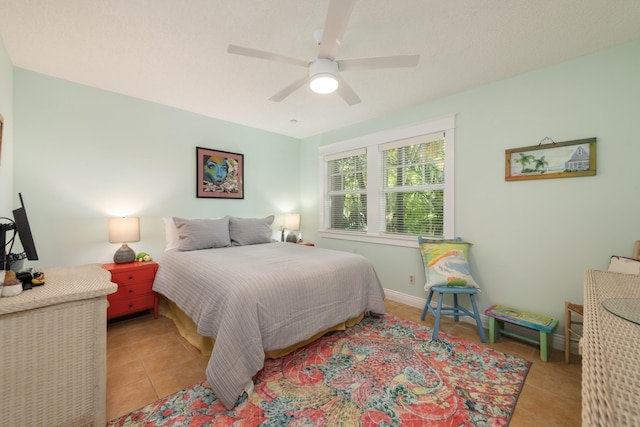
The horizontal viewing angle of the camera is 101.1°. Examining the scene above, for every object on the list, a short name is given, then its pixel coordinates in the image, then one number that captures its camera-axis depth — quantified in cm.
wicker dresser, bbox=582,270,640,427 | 40
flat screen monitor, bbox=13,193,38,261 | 141
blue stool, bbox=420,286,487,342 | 242
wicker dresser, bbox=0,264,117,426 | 124
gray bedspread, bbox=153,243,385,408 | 168
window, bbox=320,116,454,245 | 311
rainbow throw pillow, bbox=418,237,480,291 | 254
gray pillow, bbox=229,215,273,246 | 347
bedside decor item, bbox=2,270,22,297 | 128
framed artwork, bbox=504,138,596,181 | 219
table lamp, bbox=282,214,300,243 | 449
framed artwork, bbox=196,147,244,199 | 366
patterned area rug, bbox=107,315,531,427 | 152
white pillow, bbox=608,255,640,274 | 183
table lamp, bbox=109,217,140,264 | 277
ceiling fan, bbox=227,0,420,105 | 157
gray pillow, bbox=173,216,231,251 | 306
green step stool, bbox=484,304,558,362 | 209
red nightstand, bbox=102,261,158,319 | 262
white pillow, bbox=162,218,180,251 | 319
